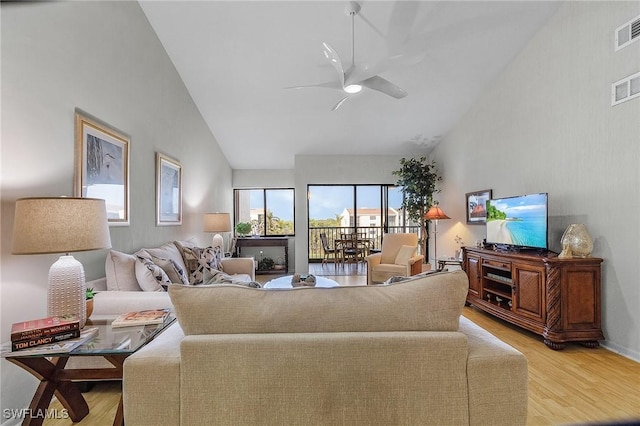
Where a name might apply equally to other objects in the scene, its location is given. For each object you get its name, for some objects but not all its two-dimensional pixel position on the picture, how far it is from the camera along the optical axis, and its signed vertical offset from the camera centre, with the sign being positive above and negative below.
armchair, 4.66 -0.70
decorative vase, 2.71 -0.25
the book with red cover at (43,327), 1.35 -0.49
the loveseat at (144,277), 2.05 -0.51
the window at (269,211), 7.43 +0.11
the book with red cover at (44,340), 1.33 -0.54
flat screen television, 3.04 -0.08
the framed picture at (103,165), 2.33 +0.42
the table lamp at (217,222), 4.86 -0.10
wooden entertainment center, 2.70 -0.74
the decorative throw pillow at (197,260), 3.47 -0.51
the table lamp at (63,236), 1.50 -0.10
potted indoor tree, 5.88 +0.51
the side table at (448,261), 4.42 -0.66
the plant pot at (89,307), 1.82 -0.53
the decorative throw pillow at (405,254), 4.91 -0.62
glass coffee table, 3.51 -0.77
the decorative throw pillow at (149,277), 2.38 -0.47
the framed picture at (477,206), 4.50 +0.12
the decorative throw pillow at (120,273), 2.38 -0.43
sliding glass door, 7.23 +0.04
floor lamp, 5.21 -0.01
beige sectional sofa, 1.07 -0.57
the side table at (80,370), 1.35 -0.71
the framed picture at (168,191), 3.58 +0.31
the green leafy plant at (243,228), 6.76 -0.27
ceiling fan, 2.70 +1.29
